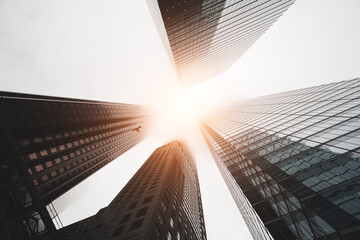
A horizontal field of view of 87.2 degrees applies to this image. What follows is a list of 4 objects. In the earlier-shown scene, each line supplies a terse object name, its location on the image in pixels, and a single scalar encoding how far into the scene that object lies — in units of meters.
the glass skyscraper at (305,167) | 10.73
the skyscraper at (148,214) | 27.77
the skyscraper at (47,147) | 13.72
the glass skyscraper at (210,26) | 35.03
